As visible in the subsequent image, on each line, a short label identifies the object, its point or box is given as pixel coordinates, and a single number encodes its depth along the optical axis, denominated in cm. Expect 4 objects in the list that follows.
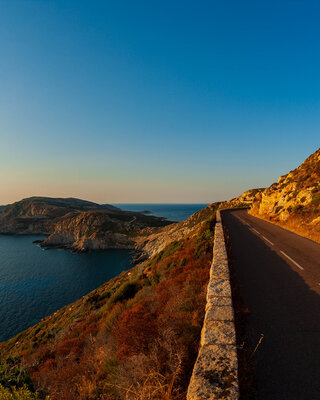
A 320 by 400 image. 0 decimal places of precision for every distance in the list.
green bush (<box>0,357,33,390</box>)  491
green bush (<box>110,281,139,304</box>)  1275
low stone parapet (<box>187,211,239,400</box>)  263
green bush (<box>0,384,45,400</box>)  369
